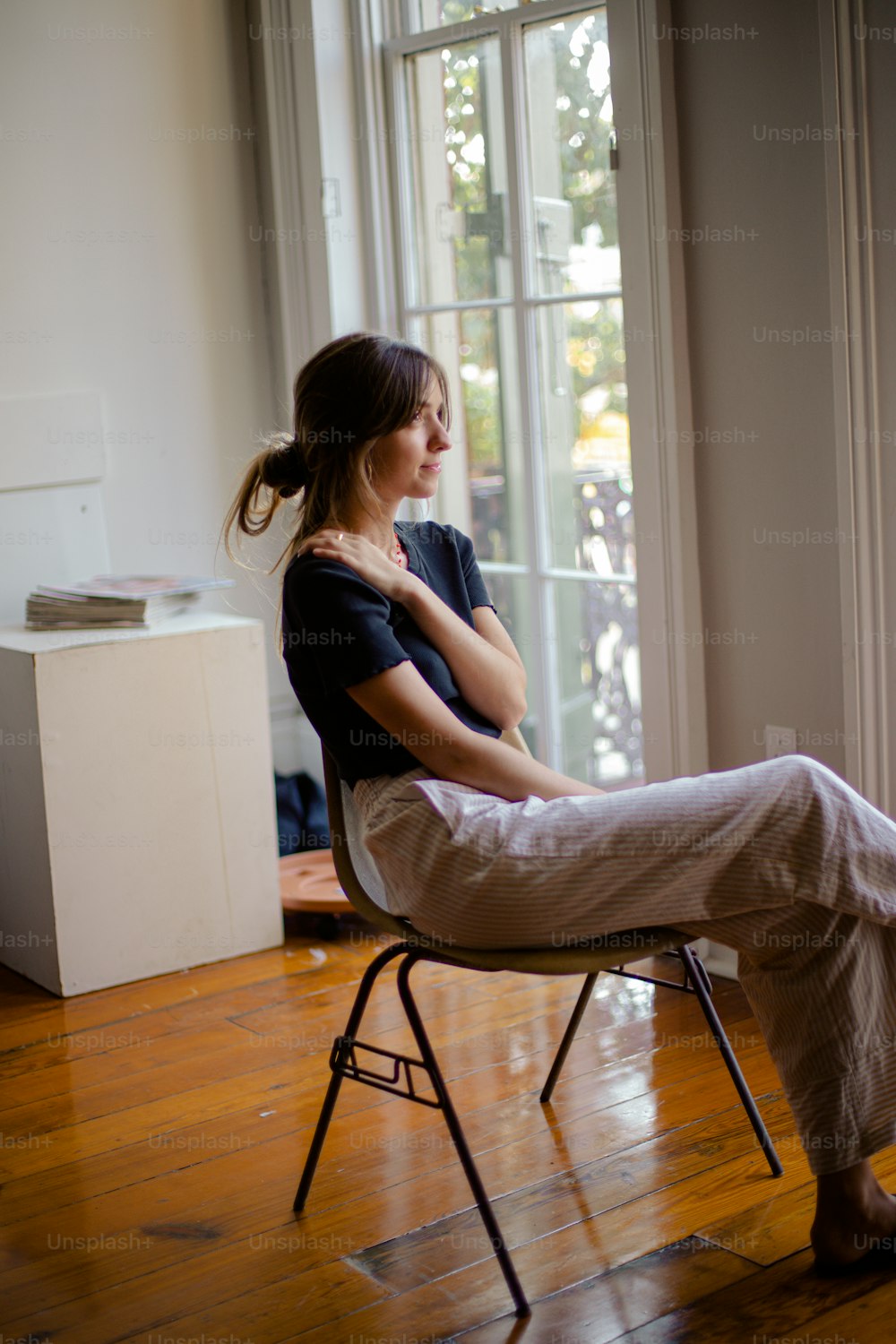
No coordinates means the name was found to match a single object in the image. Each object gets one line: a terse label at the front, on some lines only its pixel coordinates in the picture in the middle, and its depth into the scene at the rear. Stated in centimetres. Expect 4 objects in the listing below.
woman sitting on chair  173
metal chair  177
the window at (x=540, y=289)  275
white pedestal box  292
